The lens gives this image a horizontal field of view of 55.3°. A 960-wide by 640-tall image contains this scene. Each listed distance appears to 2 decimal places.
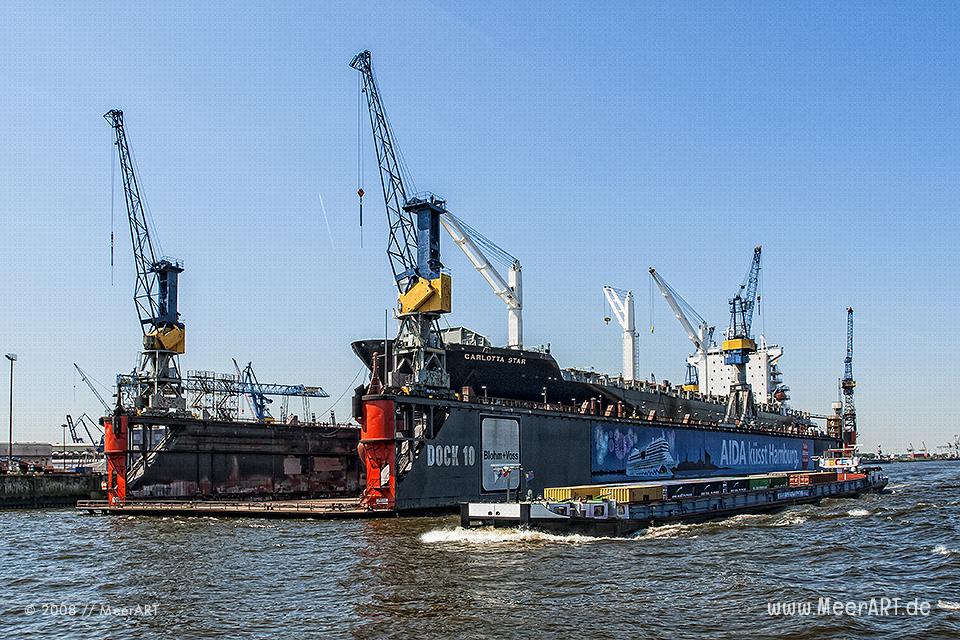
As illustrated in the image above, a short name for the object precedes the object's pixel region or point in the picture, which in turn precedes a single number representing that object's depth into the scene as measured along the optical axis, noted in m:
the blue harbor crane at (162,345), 75.44
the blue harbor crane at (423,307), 65.25
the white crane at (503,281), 95.81
